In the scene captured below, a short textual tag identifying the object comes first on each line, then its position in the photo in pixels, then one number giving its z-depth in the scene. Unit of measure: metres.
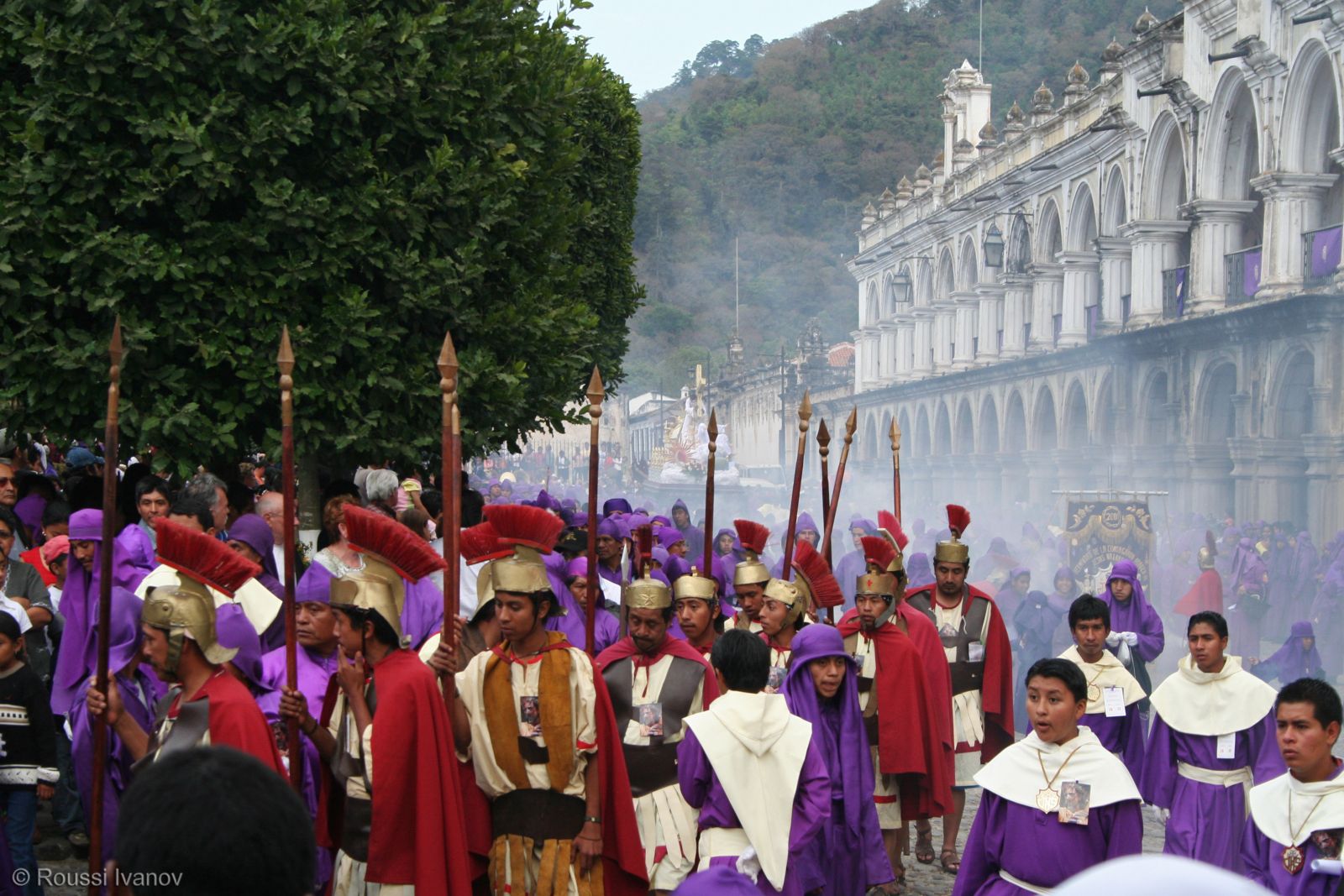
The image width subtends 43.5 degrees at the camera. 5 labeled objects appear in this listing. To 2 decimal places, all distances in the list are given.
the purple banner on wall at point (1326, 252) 23.53
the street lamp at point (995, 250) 37.81
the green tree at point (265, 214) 11.01
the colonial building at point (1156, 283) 24.34
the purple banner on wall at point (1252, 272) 26.67
